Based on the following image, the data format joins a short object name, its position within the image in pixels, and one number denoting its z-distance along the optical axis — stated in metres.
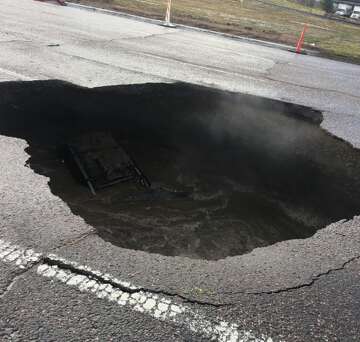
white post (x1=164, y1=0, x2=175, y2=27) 16.09
